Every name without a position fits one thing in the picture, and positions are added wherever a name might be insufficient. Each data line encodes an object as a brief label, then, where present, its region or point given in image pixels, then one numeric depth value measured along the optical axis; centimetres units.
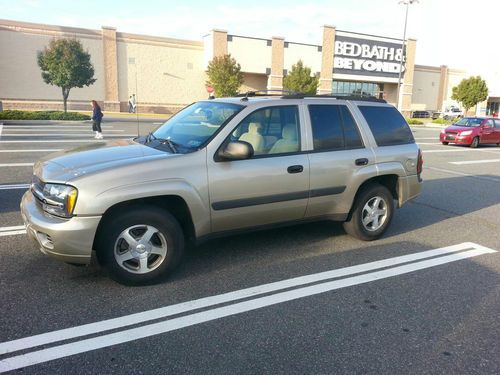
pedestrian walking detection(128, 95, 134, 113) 3717
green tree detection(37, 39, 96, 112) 2939
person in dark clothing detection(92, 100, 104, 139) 1670
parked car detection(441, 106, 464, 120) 5159
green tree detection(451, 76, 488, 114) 4266
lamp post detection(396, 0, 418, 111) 3538
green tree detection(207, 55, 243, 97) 3806
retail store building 3947
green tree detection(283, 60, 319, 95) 3681
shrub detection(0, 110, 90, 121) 2348
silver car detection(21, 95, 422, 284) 354
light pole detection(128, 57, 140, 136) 4269
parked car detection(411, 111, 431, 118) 5525
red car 1830
